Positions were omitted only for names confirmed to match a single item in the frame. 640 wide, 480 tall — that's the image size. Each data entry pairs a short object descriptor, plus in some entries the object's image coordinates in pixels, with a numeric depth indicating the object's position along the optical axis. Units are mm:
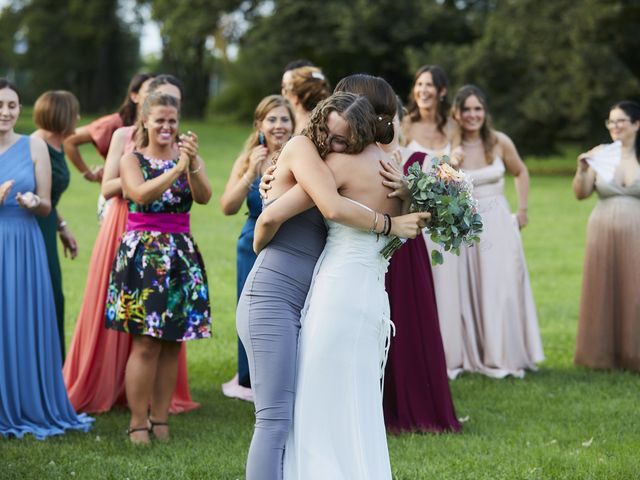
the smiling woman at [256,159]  7359
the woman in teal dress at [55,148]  7723
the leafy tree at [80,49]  53250
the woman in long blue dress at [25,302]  6855
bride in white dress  4664
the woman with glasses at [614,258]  9273
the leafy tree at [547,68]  29109
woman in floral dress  6516
